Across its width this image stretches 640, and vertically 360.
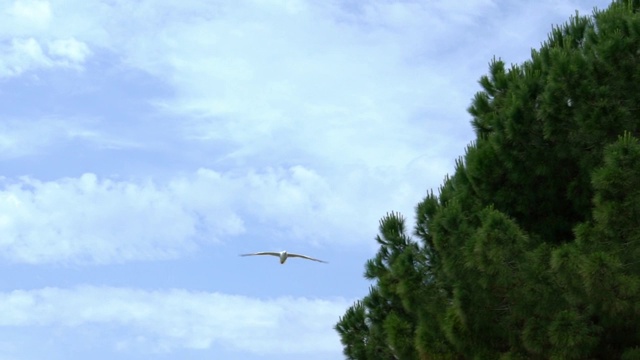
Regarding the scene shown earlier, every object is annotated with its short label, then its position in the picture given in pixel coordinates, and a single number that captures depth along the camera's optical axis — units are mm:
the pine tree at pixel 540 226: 13320
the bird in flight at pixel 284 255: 23853
